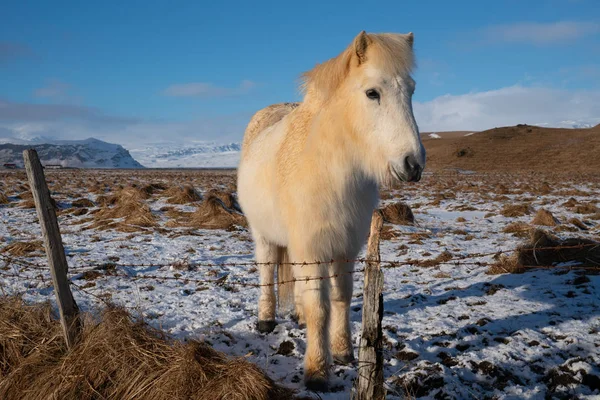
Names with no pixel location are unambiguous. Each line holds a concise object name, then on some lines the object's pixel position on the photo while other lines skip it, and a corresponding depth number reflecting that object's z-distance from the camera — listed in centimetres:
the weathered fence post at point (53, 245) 334
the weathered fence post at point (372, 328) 251
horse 302
